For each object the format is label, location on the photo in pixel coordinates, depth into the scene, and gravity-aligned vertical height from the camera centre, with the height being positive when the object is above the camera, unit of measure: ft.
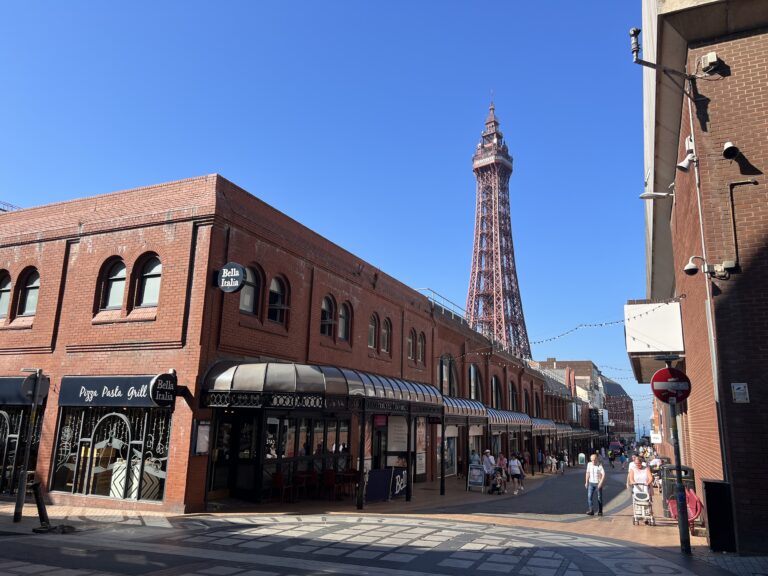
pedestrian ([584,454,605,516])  48.29 -4.52
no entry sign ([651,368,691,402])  30.01 +2.31
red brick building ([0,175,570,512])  44.01 +5.48
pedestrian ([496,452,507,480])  73.56 -4.80
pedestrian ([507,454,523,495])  69.47 -5.54
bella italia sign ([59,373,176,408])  42.27 +1.83
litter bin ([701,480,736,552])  27.48 -4.02
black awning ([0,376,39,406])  51.33 +1.89
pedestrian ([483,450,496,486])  67.00 -4.64
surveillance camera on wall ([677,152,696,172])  30.99 +14.53
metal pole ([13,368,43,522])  36.76 -4.14
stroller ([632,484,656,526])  42.19 -5.52
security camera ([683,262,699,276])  30.07 +8.44
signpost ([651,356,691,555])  29.25 +1.73
